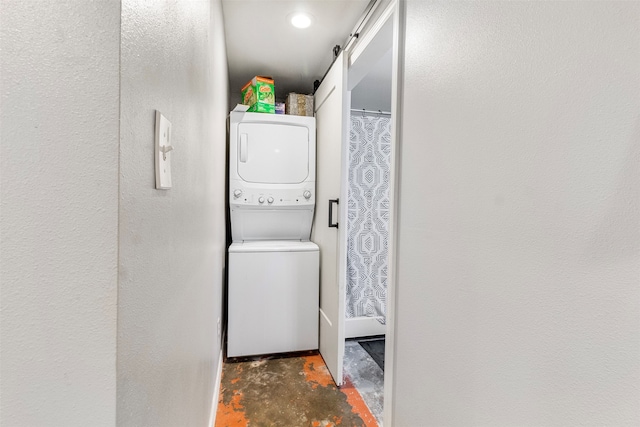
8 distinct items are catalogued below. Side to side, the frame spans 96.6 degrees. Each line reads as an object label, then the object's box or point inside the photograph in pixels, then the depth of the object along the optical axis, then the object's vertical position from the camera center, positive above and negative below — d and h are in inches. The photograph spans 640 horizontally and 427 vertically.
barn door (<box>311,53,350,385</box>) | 70.2 -0.4
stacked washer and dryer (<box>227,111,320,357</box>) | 82.6 -9.6
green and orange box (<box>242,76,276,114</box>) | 87.0 +34.8
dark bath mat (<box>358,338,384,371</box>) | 84.9 -45.0
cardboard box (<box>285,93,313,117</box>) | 92.8 +33.9
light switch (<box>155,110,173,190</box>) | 19.8 +3.9
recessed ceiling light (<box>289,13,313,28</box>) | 63.4 +42.8
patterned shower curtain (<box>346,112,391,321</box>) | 101.0 -2.2
